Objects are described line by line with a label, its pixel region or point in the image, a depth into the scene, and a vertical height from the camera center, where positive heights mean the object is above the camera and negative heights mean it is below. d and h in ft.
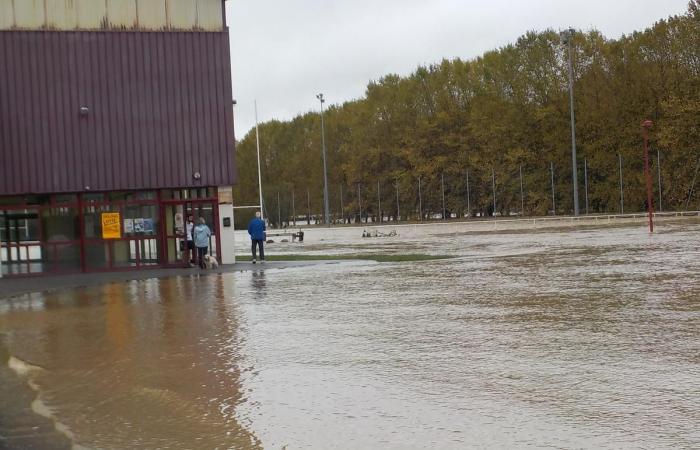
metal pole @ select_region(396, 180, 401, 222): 278.91 +1.14
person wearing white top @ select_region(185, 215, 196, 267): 90.84 -1.82
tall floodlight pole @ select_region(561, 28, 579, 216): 190.79 +12.72
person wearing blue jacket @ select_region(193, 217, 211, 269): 87.10 -1.78
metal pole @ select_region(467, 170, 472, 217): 257.34 -0.11
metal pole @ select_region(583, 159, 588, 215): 218.59 +8.62
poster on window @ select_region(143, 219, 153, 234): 92.12 -0.14
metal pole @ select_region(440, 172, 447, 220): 263.70 +4.10
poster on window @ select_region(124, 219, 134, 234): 91.45 -0.04
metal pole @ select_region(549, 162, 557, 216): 228.49 +0.05
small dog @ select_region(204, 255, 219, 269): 88.79 -4.36
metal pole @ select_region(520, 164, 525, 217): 240.32 +2.27
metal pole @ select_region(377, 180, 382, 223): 280.27 +3.86
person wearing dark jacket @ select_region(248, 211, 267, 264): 92.89 -1.36
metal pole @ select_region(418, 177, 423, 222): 274.28 +2.05
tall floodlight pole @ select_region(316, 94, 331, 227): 257.89 +6.09
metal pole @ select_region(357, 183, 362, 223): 287.44 +6.11
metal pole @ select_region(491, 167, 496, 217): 245.26 +7.26
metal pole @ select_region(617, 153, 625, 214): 207.77 +0.40
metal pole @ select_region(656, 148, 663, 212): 199.68 +8.90
